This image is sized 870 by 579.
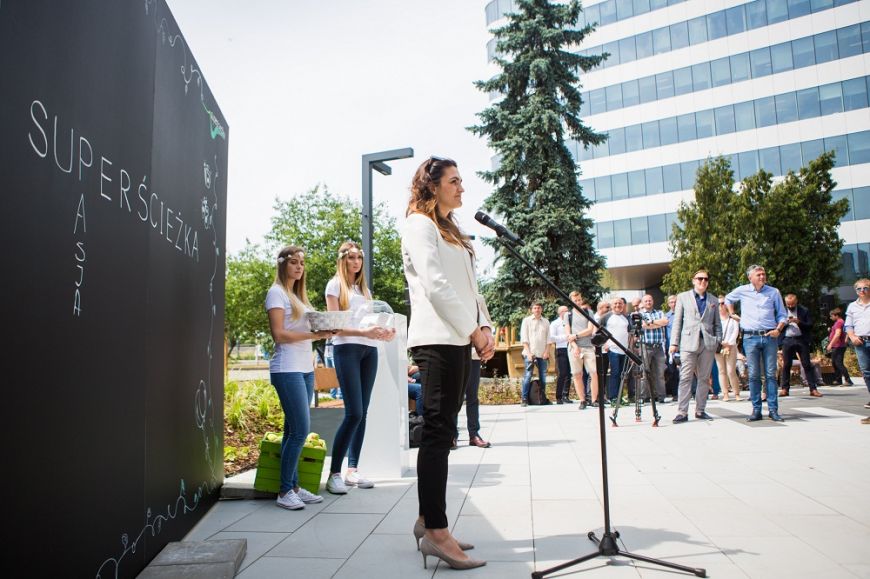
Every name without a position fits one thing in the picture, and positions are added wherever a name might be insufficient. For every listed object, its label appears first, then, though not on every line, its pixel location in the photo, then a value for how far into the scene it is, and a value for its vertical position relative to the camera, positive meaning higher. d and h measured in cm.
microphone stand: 290 -103
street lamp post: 914 +290
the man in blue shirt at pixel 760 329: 816 +15
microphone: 334 +68
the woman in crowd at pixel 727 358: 1164 -34
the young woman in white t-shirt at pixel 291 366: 441 -8
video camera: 898 +31
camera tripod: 863 -48
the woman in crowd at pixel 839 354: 1319 -39
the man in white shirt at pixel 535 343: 1209 +9
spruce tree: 2388 +784
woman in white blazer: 314 +3
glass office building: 3300 +1398
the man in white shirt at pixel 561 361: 1238 -30
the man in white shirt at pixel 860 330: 817 +10
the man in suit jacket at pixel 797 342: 1204 -6
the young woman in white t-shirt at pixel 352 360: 475 -6
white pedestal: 563 -65
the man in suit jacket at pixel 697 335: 869 +10
